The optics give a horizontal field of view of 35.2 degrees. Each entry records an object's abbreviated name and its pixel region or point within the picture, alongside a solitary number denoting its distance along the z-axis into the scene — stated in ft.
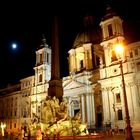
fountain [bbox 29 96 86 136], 71.31
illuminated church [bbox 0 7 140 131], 109.40
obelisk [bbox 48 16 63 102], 75.10
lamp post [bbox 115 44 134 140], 34.45
